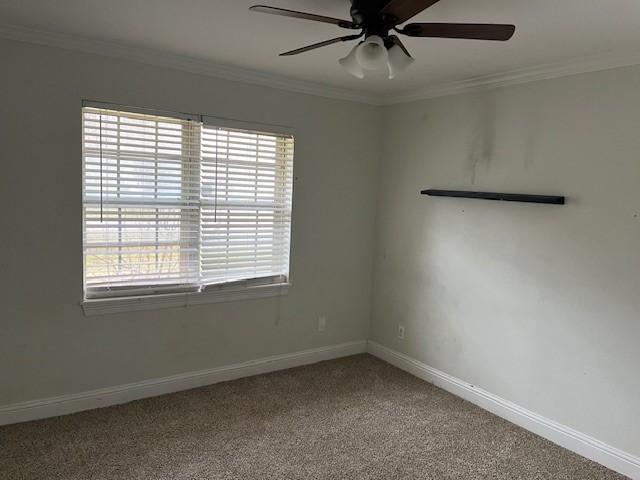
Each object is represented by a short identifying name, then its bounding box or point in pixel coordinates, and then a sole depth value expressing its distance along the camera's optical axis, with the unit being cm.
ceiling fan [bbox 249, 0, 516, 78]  171
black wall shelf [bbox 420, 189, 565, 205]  278
